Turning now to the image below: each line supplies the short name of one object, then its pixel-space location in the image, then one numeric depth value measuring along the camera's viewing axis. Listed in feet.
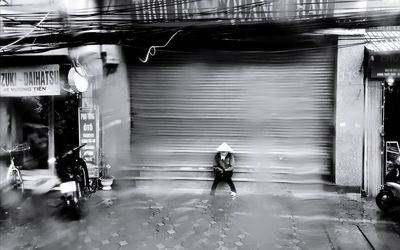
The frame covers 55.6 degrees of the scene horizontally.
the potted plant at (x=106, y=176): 33.24
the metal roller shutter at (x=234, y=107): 33.06
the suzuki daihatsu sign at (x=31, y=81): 33.32
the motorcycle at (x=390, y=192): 26.48
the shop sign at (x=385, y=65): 29.58
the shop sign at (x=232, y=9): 30.62
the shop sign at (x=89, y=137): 33.01
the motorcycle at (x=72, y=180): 25.31
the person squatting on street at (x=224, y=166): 31.71
